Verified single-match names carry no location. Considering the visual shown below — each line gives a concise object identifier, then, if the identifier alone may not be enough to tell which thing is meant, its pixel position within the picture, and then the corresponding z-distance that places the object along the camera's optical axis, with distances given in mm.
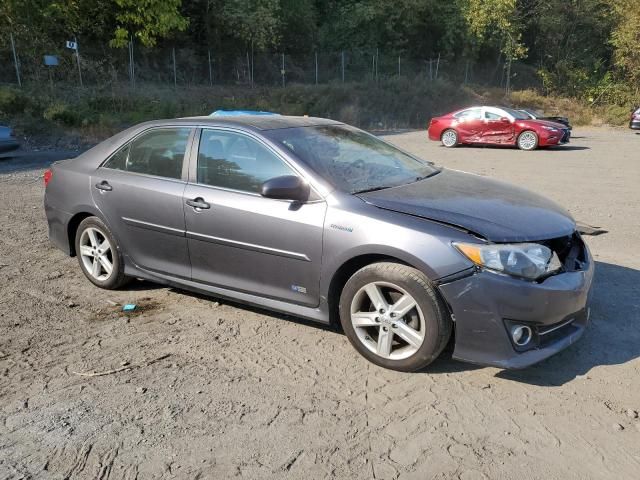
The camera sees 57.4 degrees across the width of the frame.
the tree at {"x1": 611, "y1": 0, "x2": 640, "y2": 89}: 36500
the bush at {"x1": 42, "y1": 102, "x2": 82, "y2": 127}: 19406
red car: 18164
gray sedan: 3410
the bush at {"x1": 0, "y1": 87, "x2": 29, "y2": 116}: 19453
